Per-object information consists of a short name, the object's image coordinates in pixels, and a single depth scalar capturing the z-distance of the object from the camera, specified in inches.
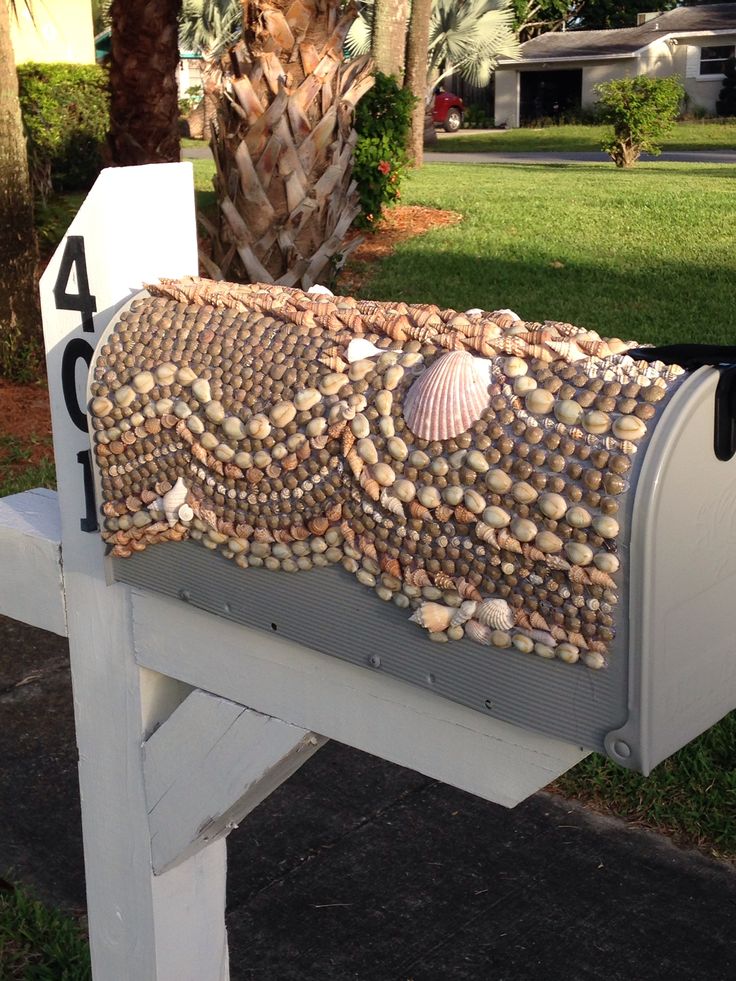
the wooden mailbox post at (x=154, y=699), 46.6
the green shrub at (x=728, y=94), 1321.4
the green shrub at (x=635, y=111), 688.4
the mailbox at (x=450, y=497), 35.2
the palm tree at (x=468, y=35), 1232.2
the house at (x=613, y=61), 1418.6
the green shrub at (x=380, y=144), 435.8
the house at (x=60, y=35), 680.4
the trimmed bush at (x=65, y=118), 563.2
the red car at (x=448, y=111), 1359.0
